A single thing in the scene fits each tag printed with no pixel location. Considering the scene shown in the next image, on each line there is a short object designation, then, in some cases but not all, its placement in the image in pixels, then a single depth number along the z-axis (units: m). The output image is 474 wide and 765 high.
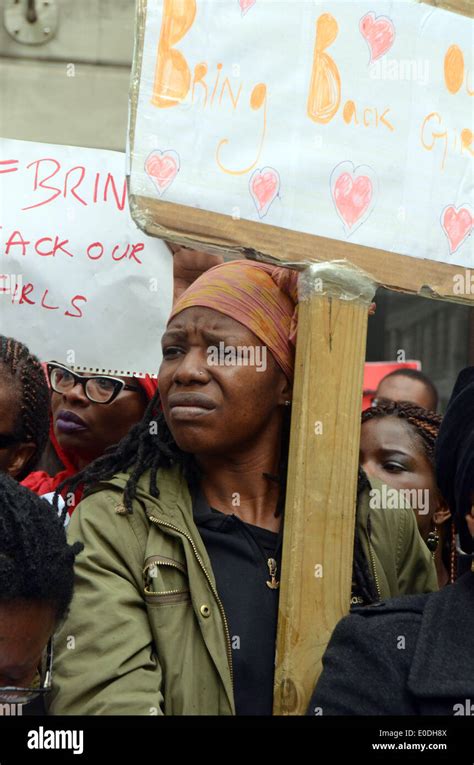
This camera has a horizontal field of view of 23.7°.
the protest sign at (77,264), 2.71
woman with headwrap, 2.02
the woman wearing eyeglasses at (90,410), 2.85
